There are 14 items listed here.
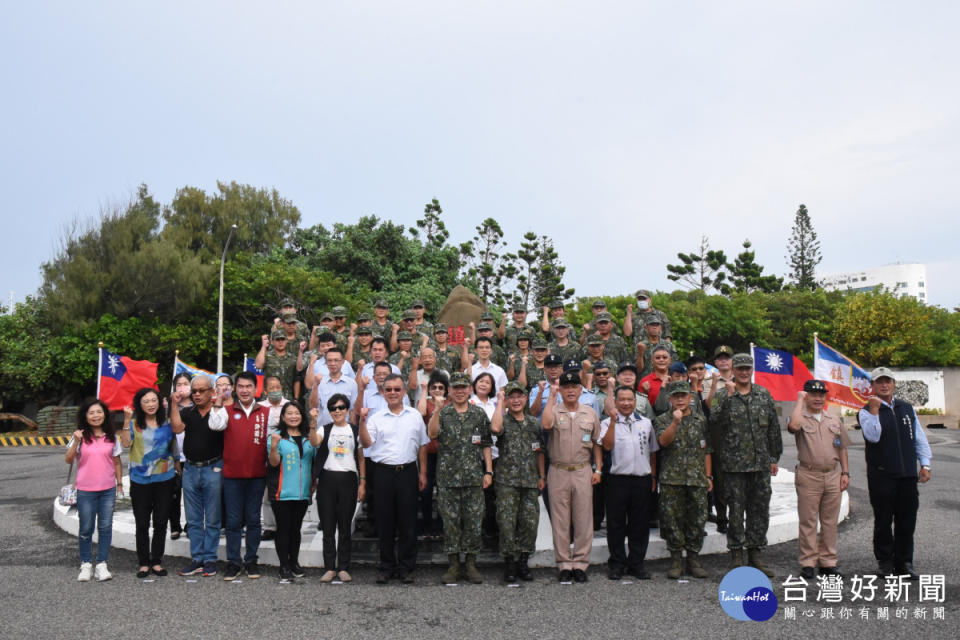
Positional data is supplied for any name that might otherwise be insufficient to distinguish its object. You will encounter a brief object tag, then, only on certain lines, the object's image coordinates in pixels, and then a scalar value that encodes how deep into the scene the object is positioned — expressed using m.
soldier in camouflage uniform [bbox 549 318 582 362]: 8.38
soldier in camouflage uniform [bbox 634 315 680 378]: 8.34
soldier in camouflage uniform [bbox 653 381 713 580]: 6.19
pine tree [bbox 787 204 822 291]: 54.00
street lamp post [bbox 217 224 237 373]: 23.73
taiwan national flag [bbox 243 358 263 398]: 8.73
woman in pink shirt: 6.29
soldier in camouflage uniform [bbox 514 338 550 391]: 7.80
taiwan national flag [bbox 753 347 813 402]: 11.69
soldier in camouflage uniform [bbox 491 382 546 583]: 6.19
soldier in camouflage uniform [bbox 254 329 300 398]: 8.45
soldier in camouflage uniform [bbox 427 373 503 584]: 6.19
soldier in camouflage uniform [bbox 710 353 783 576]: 6.28
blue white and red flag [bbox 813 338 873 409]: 11.19
